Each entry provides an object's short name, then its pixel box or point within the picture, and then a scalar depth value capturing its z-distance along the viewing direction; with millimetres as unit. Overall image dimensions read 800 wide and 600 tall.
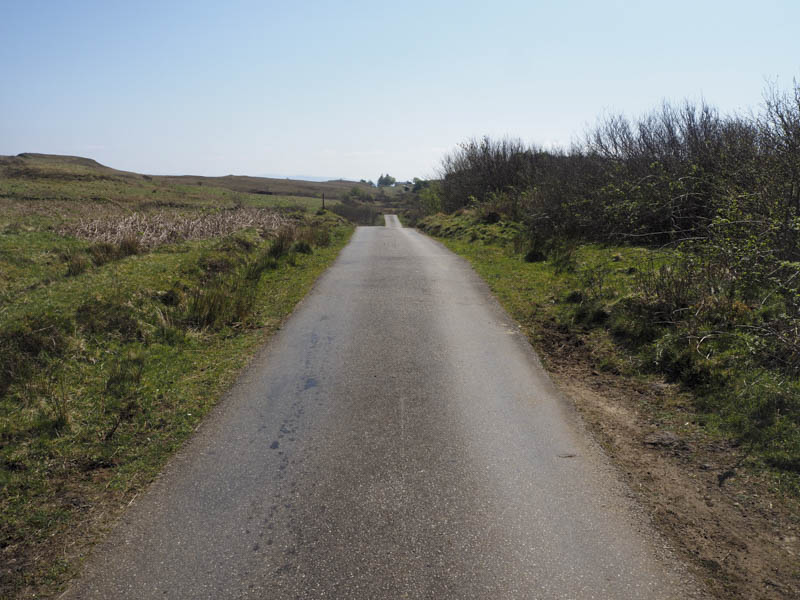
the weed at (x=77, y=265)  12203
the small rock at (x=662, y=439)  5359
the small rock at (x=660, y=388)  6602
